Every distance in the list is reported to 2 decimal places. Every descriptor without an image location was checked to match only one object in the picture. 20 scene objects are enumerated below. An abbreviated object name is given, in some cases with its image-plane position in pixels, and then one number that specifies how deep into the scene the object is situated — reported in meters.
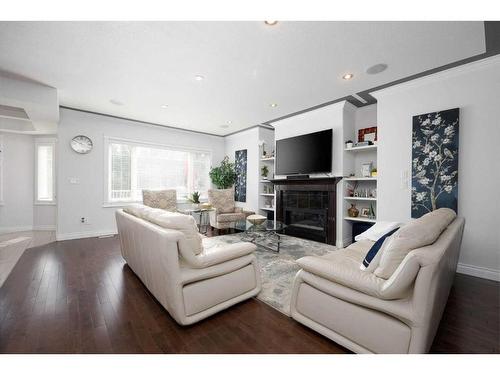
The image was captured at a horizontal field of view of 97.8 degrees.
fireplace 4.08
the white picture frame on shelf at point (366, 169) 3.93
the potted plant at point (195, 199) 5.74
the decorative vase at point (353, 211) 4.01
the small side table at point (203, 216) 5.15
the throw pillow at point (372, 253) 1.60
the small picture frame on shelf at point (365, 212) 3.94
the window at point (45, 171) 5.38
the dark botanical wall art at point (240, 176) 6.07
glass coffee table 3.60
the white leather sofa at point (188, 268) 1.62
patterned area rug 2.12
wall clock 4.45
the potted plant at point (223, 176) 6.17
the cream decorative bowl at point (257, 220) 3.77
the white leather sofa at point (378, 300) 1.17
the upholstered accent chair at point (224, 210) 4.98
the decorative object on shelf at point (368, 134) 3.92
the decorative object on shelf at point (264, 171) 5.65
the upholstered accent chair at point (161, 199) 4.70
